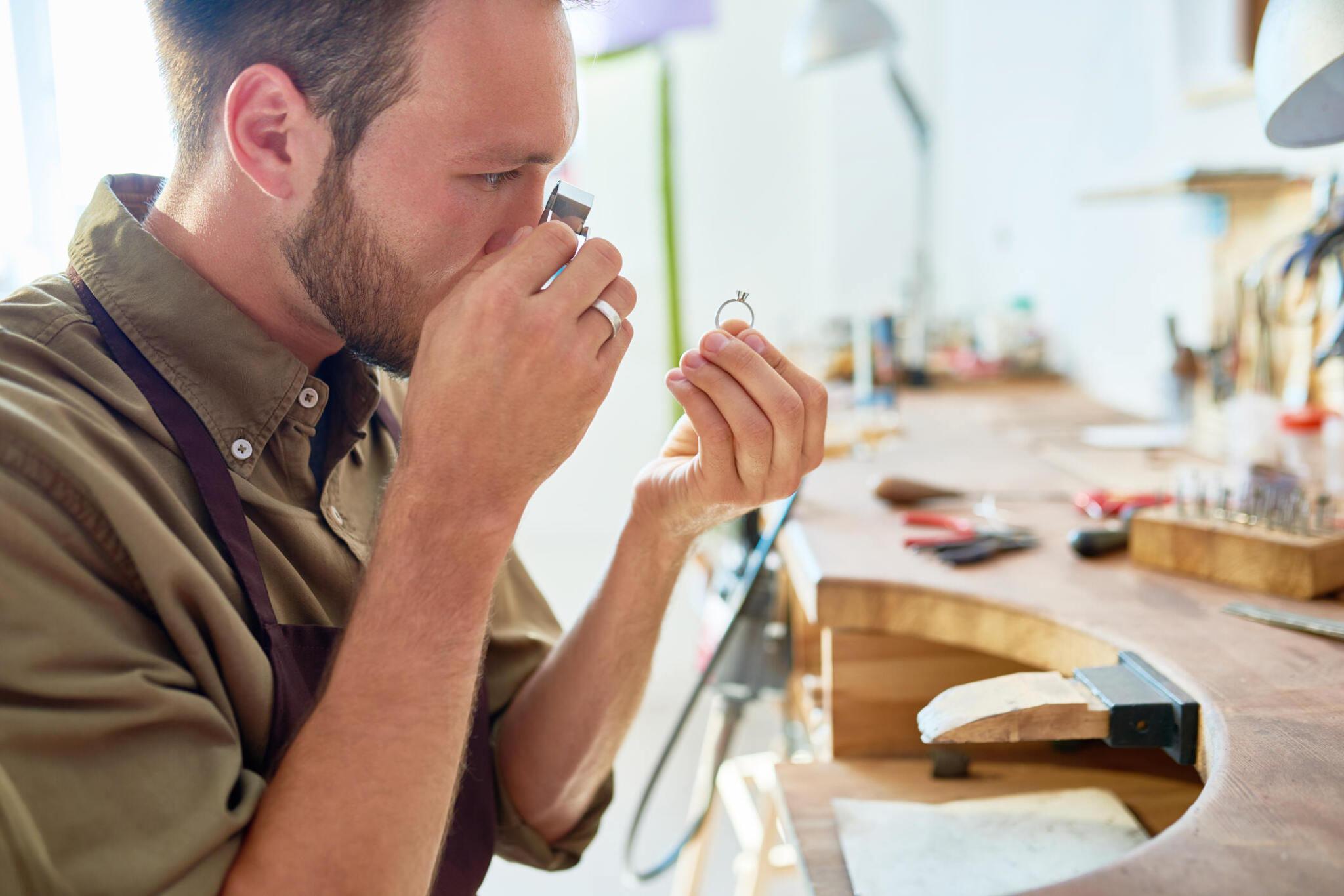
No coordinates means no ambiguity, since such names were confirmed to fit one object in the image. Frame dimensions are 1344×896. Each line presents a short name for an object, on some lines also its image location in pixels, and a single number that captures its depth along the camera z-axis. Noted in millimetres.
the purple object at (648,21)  3510
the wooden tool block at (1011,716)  719
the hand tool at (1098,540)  1095
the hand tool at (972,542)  1098
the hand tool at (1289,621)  850
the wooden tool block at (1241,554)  943
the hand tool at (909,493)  1396
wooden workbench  545
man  594
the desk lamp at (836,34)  2586
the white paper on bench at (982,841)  756
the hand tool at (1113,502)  1286
